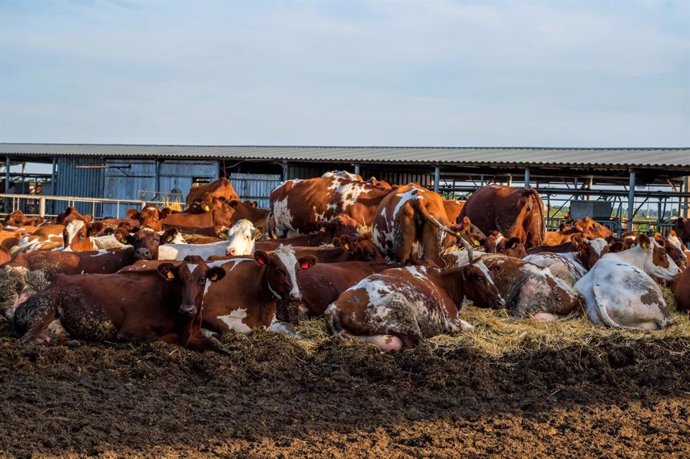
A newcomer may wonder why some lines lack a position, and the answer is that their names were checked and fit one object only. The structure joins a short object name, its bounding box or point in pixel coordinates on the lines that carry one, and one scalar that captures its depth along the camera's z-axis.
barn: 28.39
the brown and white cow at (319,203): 14.84
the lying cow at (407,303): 8.39
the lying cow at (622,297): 9.84
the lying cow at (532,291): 9.98
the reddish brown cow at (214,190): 23.64
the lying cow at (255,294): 8.66
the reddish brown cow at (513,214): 15.85
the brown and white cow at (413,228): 11.86
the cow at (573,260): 11.86
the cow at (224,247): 11.17
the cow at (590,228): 17.67
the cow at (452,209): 17.00
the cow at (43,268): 9.34
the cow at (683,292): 10.72
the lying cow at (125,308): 7.99
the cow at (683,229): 20.28
